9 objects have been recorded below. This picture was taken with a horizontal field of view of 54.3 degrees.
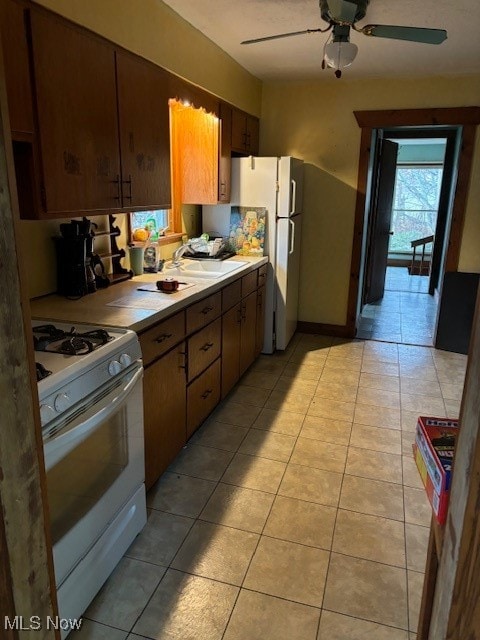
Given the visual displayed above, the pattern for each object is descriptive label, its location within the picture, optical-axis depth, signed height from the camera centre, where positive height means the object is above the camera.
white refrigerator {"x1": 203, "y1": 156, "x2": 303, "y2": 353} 3.89 -0.11
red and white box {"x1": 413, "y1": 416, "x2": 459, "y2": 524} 0.97 -0.53
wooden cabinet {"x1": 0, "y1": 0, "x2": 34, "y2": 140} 1.63 +0.45
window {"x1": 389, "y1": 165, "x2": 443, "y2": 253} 8.87 +0.03
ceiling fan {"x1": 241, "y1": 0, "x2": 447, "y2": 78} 2.35 +0.86
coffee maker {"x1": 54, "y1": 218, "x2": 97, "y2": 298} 2.34 -0.29
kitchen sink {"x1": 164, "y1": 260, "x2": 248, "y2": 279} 3.37 -0.49
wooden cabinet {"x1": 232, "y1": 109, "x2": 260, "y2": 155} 3.92 +0.60
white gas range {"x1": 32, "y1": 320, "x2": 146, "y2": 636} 1.41 -0.82
